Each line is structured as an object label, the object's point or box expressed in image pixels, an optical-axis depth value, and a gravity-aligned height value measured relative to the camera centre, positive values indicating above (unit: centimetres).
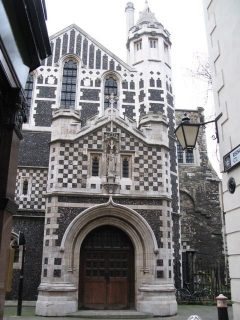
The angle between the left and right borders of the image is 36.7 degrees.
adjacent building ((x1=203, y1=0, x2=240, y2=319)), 588 +271
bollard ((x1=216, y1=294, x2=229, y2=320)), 652 -66
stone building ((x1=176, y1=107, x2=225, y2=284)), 2405 +422
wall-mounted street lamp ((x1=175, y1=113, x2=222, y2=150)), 647 +236
